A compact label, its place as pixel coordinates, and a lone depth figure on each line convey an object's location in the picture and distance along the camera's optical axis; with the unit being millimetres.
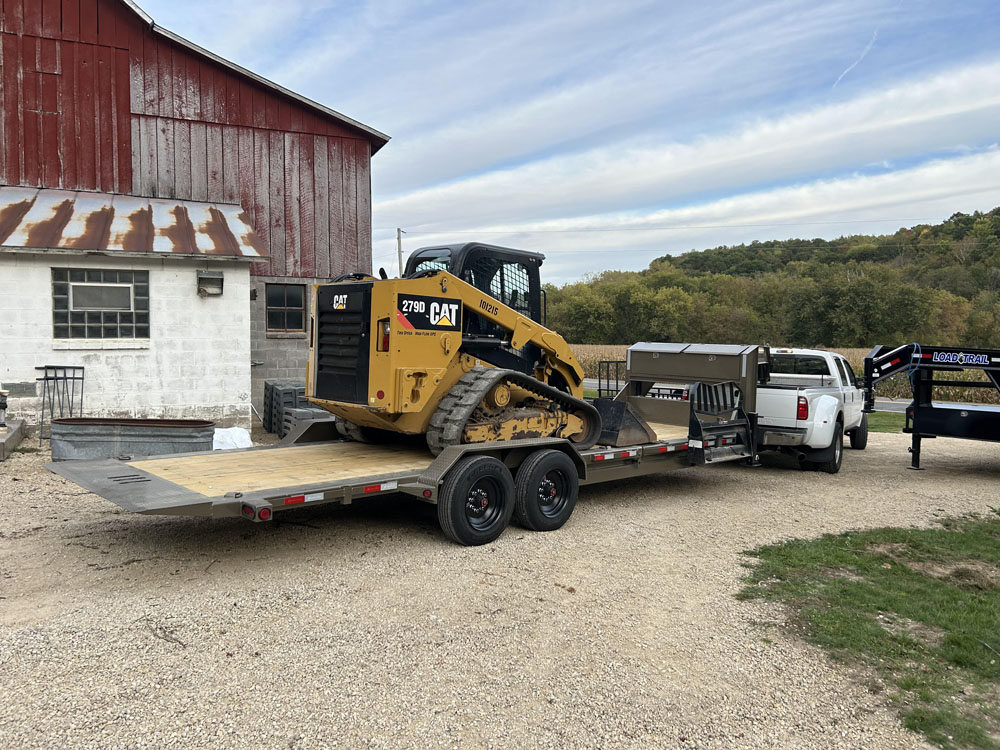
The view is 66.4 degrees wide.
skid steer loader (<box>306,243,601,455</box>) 7055
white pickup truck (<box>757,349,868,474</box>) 10594
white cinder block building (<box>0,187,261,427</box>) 12203
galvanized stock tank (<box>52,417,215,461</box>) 9469
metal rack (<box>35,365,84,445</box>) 12258
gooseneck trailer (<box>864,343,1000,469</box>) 10719
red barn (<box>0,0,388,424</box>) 14523
